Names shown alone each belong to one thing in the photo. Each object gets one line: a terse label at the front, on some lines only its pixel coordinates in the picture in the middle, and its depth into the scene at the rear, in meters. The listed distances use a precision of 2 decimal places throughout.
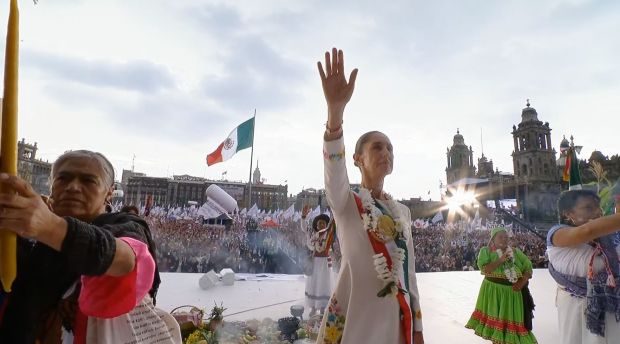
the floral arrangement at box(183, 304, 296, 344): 3.76
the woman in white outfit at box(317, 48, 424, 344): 1.74
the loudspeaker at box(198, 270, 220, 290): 7.49
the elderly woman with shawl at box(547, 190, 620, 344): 2.52
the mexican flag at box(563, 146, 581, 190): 2.96
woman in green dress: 4.34
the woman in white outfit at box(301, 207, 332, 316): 6.21
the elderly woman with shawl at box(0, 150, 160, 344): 0.82
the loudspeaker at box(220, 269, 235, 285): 8.09
